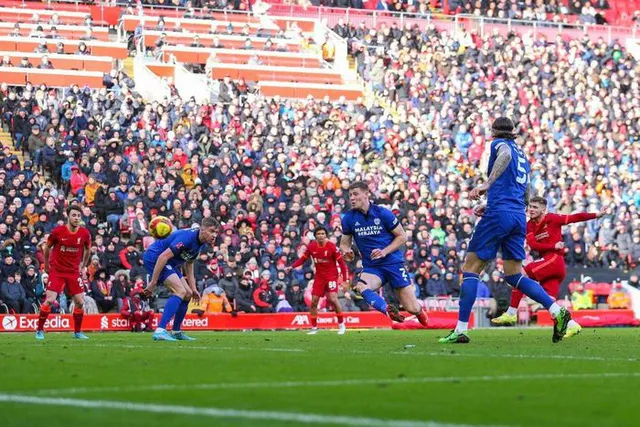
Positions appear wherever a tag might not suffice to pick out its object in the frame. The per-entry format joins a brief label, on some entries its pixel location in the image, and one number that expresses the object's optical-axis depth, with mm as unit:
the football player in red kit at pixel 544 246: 19562
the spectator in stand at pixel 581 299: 32969
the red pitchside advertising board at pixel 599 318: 30797
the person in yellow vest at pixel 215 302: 29328
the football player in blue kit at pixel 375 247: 17594
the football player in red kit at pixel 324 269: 24953
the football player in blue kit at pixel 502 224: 14844
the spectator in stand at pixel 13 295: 27141
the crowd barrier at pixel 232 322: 26609
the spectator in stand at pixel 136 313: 27109
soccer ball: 18922
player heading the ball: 17578
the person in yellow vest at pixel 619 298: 33094
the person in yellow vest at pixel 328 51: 47000
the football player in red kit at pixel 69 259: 20984
